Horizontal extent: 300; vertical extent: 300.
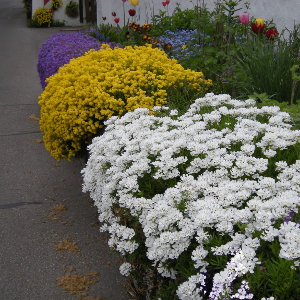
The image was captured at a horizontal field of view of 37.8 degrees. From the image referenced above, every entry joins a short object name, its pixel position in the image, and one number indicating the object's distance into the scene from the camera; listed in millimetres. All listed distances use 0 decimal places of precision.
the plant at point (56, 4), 23781
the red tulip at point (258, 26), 5098
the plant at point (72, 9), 23766
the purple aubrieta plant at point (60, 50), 6961
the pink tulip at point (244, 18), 5293
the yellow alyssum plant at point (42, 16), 22766
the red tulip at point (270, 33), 5132
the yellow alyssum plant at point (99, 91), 4734
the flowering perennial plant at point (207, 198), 1979
